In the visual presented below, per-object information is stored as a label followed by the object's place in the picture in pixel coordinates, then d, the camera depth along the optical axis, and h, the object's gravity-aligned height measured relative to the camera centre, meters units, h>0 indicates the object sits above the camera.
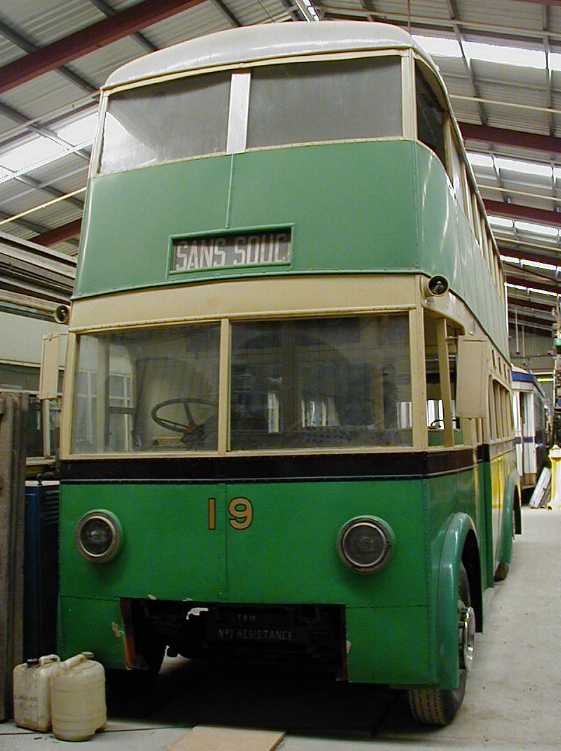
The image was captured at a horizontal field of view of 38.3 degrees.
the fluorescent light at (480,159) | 18.06 +6.66
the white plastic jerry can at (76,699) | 4.14 -1.27
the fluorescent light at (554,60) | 12.46 +6.12
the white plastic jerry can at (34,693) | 4.25 -1.26
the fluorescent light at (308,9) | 14.30 +8.05
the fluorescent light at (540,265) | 25.05 +6.05
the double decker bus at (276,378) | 4.05 +0.41
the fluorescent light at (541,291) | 29.19 +6.07
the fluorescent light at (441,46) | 13.41 +6.84
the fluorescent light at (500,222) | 21.89 +6.40
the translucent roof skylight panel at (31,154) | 15.03 +5.68
